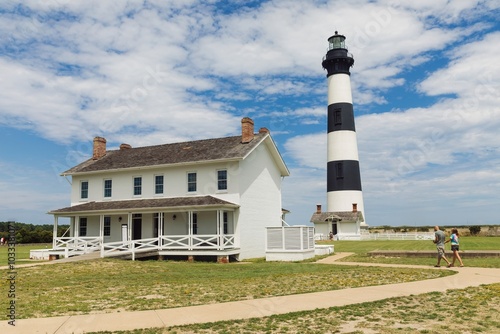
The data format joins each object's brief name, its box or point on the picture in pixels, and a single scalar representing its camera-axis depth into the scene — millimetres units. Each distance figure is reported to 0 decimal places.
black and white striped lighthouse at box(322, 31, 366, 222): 45719
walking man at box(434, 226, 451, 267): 16531
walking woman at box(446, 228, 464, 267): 16220
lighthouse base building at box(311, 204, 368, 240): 47281
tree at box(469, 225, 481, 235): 53844
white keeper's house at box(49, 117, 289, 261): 24641
